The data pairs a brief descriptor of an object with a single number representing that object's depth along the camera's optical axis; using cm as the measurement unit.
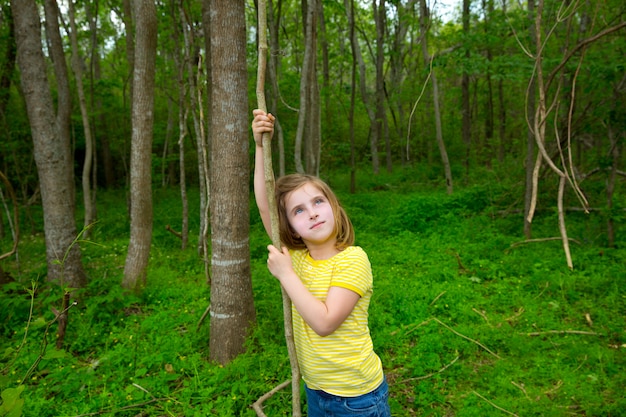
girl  152
